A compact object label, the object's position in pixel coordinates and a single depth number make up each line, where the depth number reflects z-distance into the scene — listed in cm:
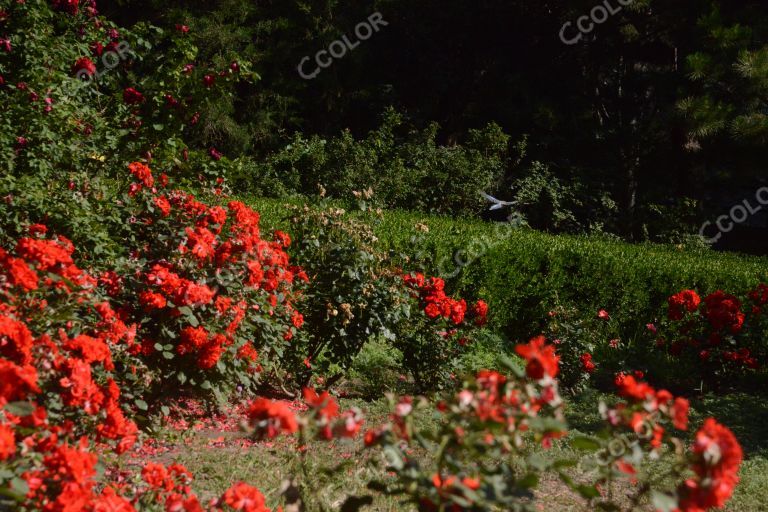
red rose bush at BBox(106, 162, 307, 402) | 368
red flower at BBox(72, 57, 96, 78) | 478
